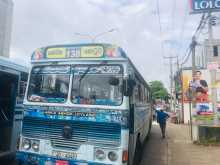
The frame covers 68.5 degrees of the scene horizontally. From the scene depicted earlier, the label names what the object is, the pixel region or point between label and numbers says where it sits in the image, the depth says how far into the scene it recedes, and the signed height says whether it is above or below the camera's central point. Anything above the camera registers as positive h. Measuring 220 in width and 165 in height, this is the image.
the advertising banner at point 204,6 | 7.78 +4.50
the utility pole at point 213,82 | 7.51 +0.73
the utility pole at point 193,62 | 9.00 +2.04
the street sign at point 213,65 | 7.17 +1.46
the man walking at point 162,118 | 8.88 -1.17
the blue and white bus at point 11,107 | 4.42 -0.35
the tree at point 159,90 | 36.84 +1.73
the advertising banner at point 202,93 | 14.92 +0.49
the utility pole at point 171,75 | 22.64 +3.22
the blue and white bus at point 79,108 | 3.10 -0.24
